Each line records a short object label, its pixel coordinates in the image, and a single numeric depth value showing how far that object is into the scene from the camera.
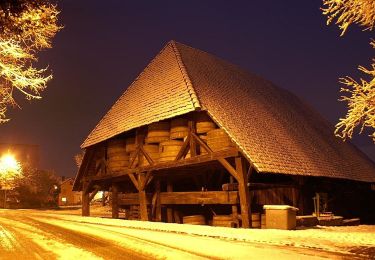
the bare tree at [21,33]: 6.66
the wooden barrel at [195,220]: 14.94
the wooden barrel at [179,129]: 14.72
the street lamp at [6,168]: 25.16
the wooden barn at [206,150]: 13.41
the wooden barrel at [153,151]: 16.06
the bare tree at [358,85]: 7.10
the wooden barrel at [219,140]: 13.08
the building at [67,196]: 67.25
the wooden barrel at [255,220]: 12.61
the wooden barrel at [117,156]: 17.92
